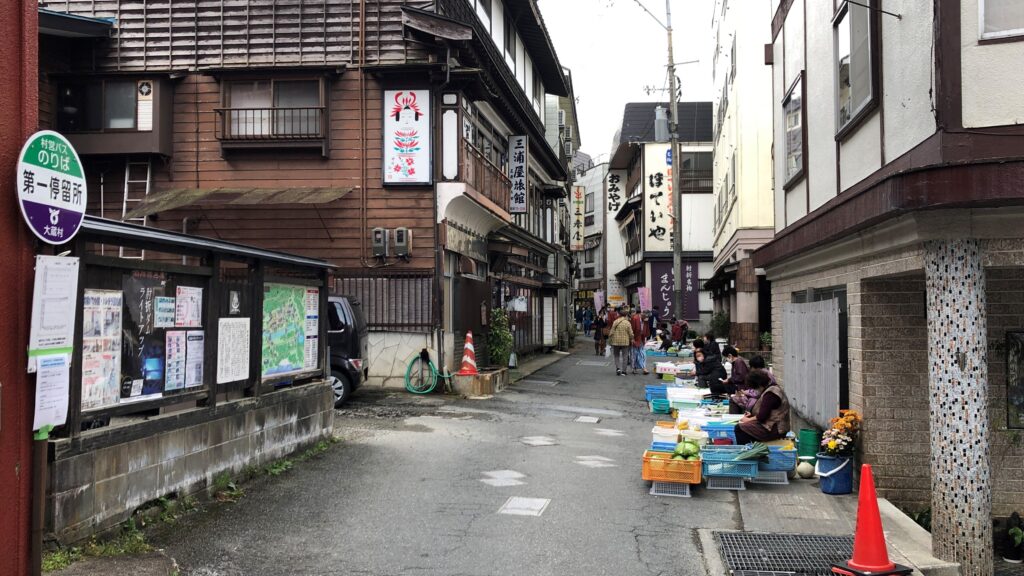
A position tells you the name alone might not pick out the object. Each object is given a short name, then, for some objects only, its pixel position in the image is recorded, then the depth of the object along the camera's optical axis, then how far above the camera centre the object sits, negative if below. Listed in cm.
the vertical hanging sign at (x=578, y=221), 4534 +558
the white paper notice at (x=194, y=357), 767 -36
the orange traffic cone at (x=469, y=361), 1731 -88
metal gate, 943 -50
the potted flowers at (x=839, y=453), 831 -138
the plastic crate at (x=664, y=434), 971 -139
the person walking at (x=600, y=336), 3247 -65
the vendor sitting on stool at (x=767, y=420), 962 -118
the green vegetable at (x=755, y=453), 885 -145
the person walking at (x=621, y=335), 2317 -44
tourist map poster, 953 -12
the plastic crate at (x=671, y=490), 869 -182
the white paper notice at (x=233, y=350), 831 -32
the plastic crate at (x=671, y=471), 866 -161
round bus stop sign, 475 +80
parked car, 1472 -50
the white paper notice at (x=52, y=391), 497 -45
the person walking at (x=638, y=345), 2416 -77
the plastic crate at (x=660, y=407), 1573 -168
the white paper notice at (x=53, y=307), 491 +8
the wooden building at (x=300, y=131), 1753 +411
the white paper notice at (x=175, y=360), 736 -37
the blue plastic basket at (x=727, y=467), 890 -161
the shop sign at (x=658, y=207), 4681 +647
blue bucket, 848 -163
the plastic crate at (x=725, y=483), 894 -179
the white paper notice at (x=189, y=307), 754 +11
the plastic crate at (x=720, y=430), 1058 -144
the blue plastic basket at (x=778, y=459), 902 -154
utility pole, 2622 +393
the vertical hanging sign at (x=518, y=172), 2483 +451
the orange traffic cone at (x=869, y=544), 570 -158
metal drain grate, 613 -186
